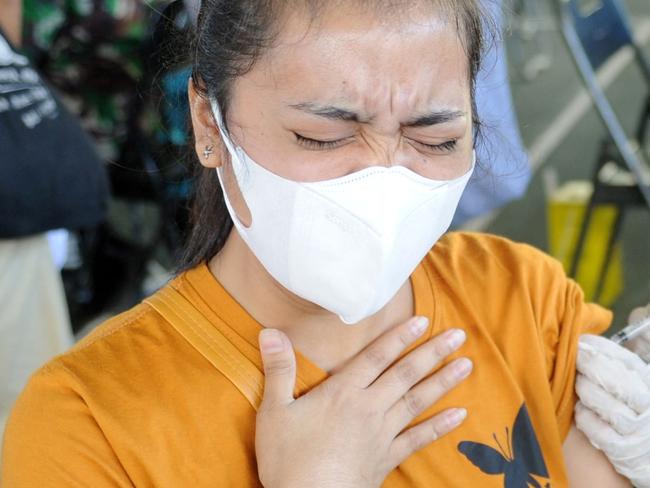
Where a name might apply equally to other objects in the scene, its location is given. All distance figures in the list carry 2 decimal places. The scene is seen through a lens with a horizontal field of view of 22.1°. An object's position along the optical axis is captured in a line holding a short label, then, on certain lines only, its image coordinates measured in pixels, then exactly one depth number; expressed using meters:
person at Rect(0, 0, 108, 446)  1.22
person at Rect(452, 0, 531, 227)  1.34
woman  0.86
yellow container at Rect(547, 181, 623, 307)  2.07
